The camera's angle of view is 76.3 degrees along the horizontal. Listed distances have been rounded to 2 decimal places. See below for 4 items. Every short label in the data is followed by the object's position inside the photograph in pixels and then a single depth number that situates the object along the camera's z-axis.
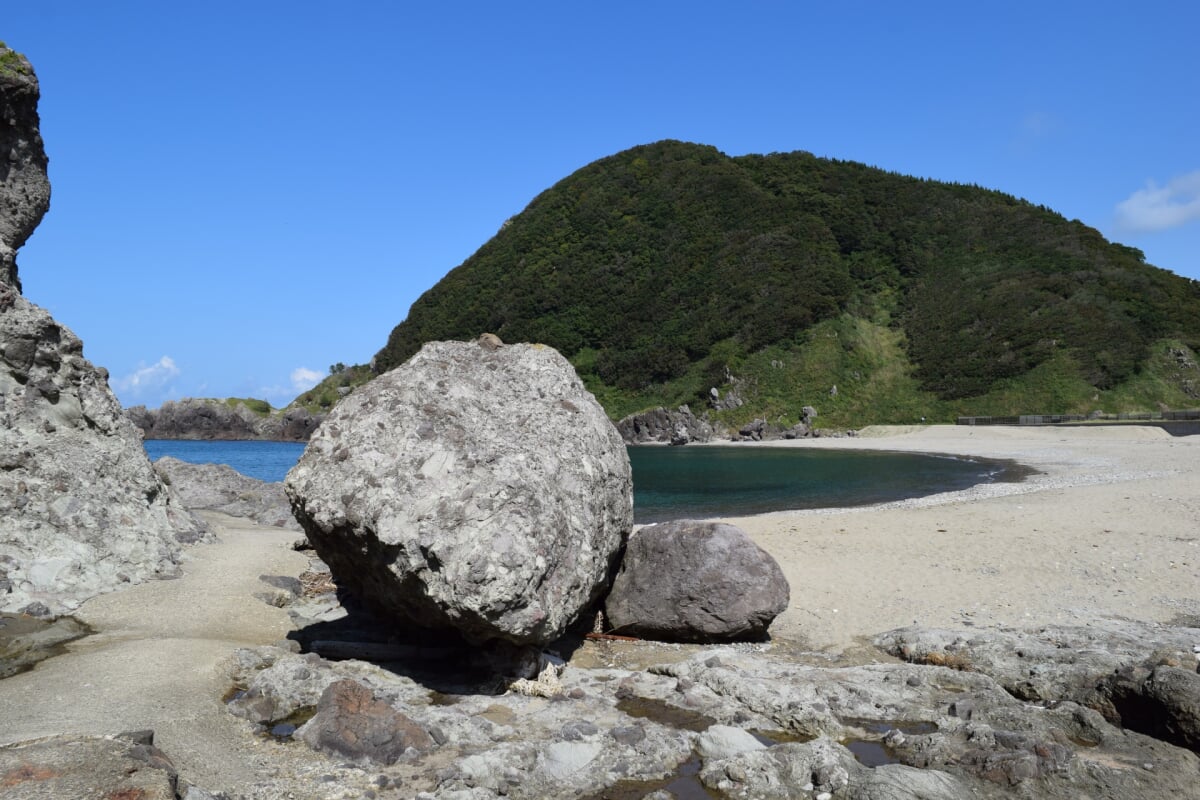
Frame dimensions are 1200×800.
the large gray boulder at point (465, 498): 7.67
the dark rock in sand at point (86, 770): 4.63
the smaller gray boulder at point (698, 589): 10.58
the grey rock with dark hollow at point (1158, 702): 7.00
